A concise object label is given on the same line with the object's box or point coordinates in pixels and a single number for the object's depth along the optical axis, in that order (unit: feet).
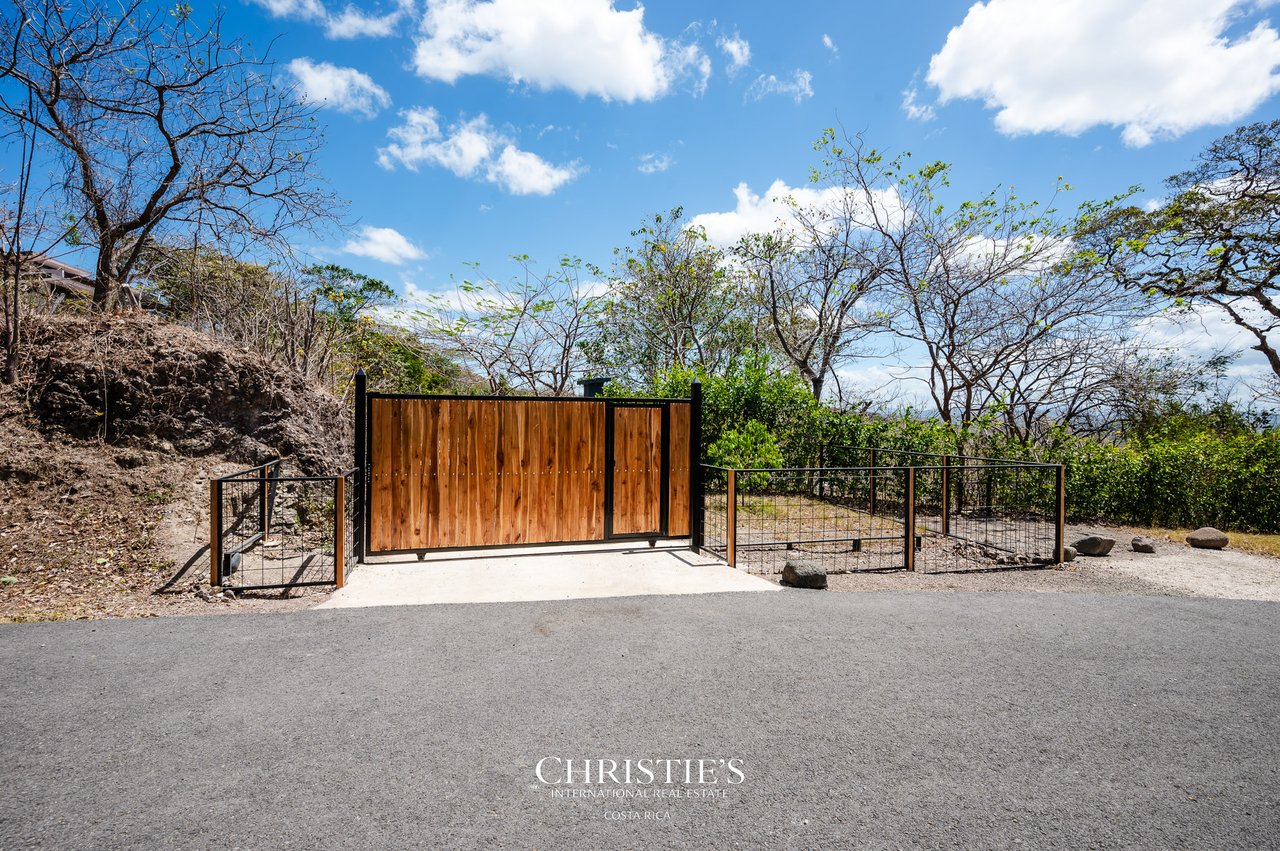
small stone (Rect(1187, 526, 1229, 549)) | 24.41
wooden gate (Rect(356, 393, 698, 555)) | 19.08
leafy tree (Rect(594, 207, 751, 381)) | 46.52
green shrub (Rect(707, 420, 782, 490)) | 30.22
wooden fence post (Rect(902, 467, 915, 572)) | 19.76
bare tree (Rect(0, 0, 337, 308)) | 23.24
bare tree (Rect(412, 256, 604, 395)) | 38.60
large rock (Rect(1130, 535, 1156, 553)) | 23.35
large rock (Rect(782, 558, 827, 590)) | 16.90
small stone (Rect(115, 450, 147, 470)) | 20.79
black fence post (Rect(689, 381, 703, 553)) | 21.63
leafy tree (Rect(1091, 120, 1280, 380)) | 36.50
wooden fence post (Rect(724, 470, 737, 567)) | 19.29
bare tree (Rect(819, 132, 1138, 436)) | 34.65
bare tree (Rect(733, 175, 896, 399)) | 41.19
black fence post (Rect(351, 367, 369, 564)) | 18.22
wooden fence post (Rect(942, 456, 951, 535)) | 24.75
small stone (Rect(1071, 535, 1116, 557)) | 22.74
